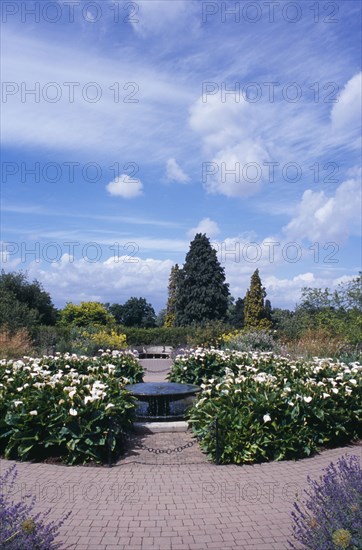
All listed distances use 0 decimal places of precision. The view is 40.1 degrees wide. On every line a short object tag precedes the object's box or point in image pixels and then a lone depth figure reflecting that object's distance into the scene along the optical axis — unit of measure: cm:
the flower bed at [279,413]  667
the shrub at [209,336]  1895
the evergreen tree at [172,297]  4428
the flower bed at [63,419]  660
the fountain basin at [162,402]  921
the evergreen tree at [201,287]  3850
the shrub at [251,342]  1641
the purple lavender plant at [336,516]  321
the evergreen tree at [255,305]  4422
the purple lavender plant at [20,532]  325
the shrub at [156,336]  2802
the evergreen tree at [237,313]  5623
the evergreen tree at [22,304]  2033
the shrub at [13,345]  1431
